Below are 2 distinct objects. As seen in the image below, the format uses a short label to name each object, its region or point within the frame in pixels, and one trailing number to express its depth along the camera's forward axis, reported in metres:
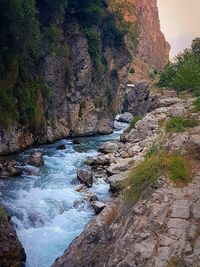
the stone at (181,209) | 5.08
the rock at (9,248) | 6.26
